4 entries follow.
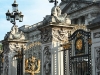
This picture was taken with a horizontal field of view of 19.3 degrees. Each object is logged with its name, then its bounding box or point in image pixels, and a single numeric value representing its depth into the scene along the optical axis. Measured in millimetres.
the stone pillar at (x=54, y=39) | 13227
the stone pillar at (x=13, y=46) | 16703
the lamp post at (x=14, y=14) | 16375
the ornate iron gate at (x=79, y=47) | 12250
